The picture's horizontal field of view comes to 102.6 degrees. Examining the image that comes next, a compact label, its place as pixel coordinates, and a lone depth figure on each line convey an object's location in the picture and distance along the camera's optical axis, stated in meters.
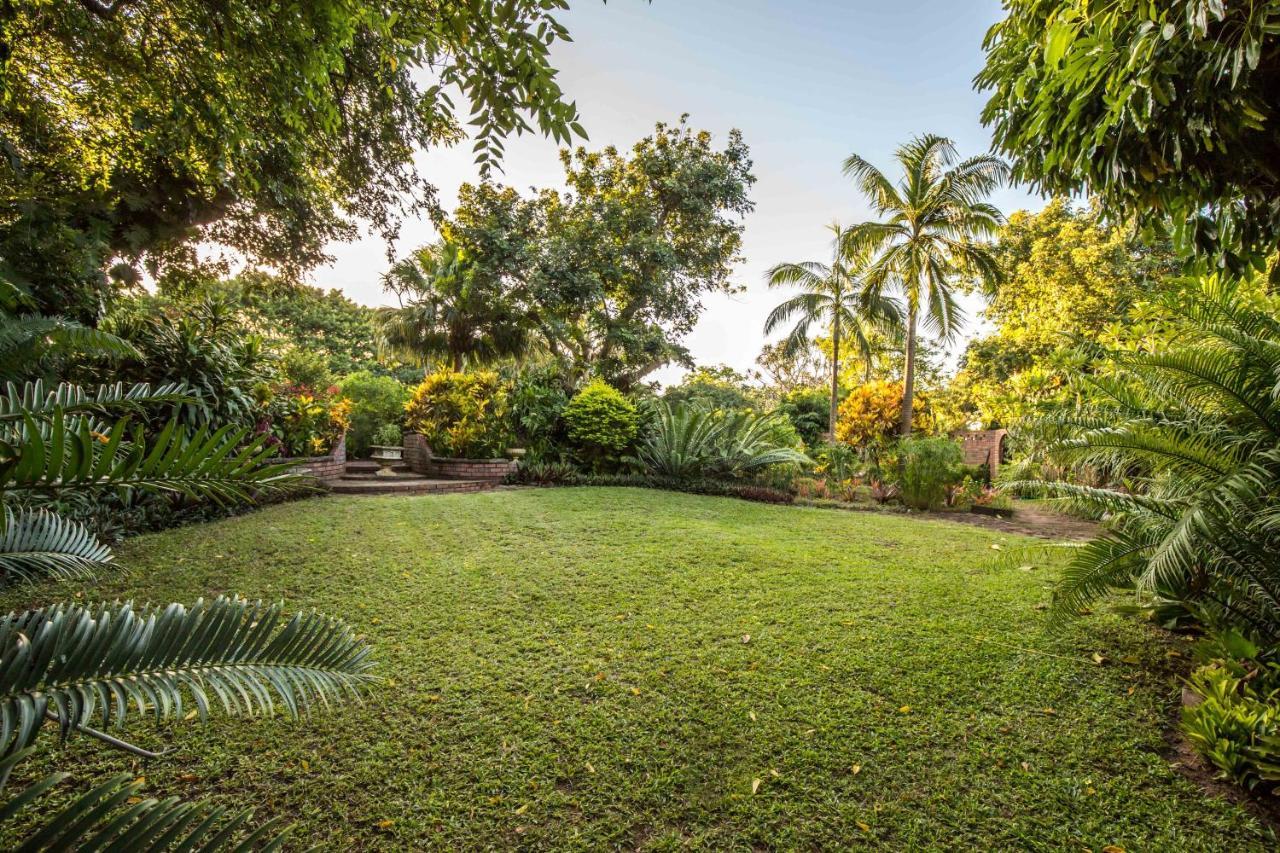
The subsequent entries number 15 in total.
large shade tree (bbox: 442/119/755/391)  13.93
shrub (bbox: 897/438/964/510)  8.34
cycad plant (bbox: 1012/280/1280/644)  2.34
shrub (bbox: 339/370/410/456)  12.78
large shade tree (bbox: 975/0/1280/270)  1.85
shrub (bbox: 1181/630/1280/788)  1.83
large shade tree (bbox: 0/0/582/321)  2.19
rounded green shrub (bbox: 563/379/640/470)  9.42
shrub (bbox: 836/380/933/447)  12.80
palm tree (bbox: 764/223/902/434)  17.19
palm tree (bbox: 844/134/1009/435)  12.34
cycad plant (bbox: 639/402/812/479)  9.13
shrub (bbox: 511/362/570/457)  9.61
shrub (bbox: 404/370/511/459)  9.61
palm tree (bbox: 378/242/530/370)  16.40
